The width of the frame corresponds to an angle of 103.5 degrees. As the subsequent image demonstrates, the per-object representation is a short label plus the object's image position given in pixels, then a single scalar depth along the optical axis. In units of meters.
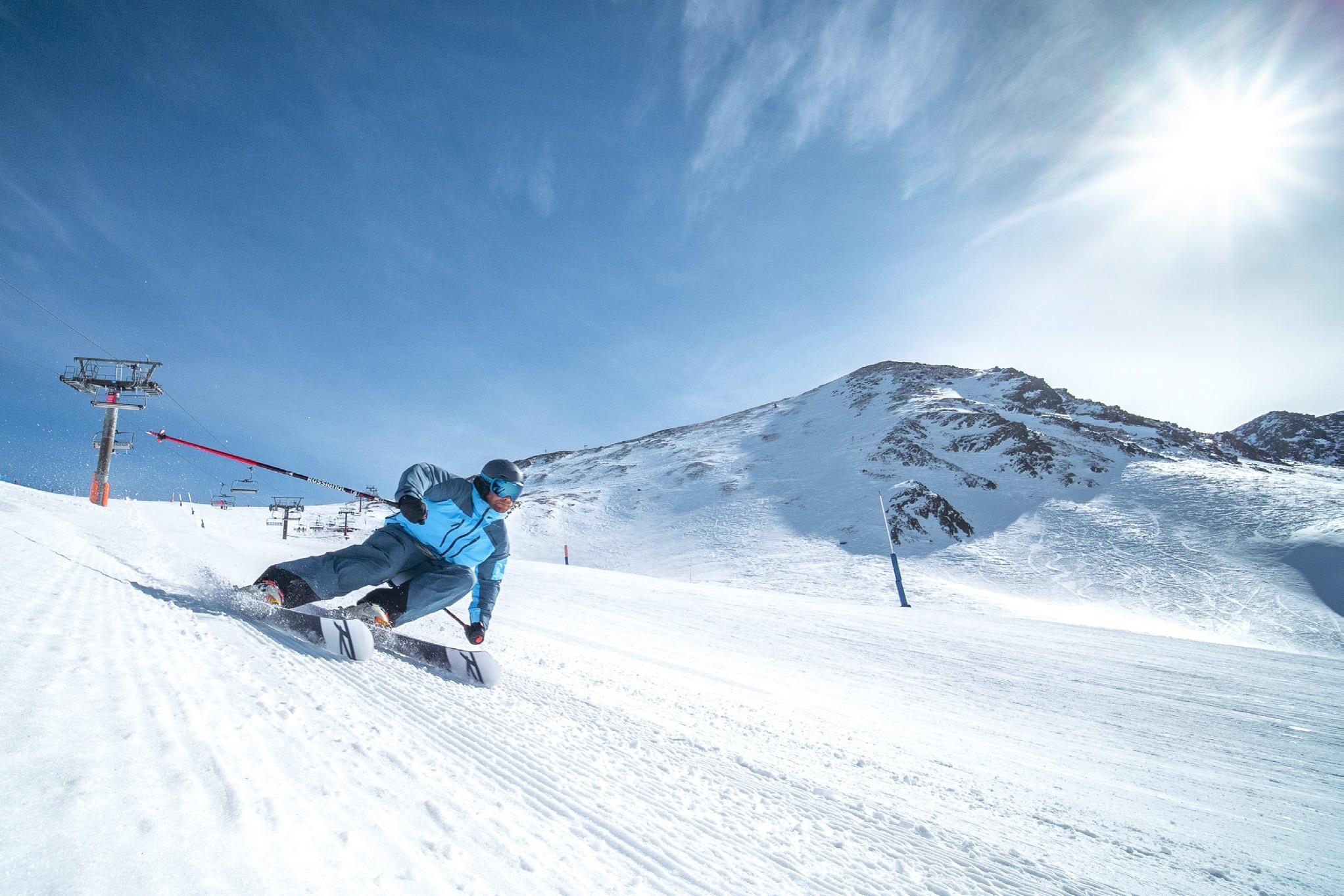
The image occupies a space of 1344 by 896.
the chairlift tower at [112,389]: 21.06
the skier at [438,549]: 3.84
